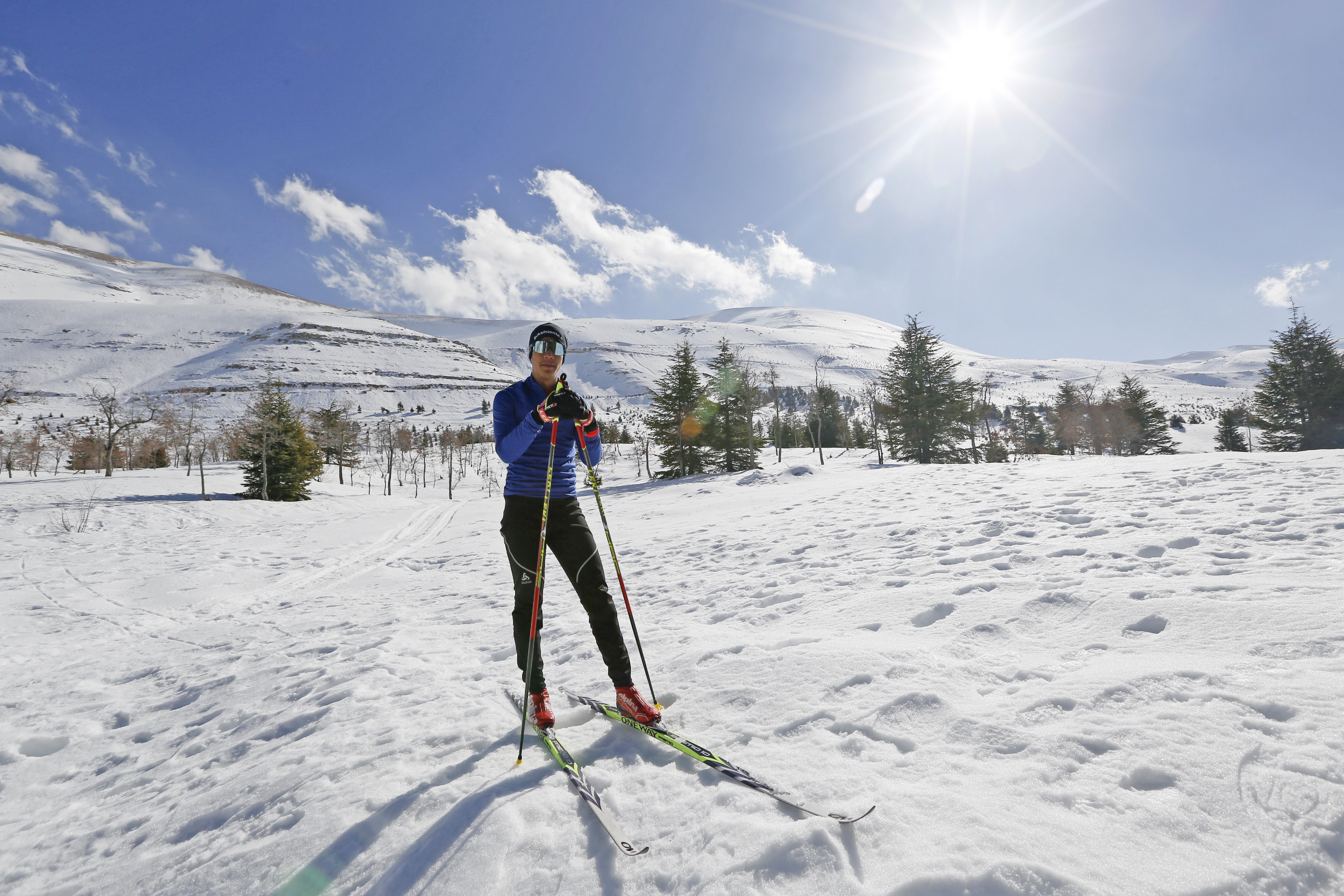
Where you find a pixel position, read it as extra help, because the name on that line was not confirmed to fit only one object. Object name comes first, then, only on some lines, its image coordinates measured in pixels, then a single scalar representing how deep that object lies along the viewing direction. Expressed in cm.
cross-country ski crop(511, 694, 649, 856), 197
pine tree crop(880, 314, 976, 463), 2667
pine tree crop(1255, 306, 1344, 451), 2344
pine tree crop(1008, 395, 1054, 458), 4481
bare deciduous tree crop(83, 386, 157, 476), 2716
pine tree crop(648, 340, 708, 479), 2831
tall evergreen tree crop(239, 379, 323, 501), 2516
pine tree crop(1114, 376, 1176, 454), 3412
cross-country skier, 306
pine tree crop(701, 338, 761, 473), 2875
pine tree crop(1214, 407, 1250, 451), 3669
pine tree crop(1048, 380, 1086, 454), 3903
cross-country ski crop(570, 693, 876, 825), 205
